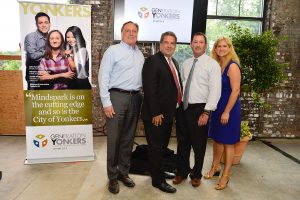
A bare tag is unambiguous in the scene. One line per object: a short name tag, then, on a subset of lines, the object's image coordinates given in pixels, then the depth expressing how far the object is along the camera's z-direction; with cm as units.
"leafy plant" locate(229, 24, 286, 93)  361
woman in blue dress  267
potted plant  349
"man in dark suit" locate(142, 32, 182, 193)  252
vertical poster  317
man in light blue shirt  256
